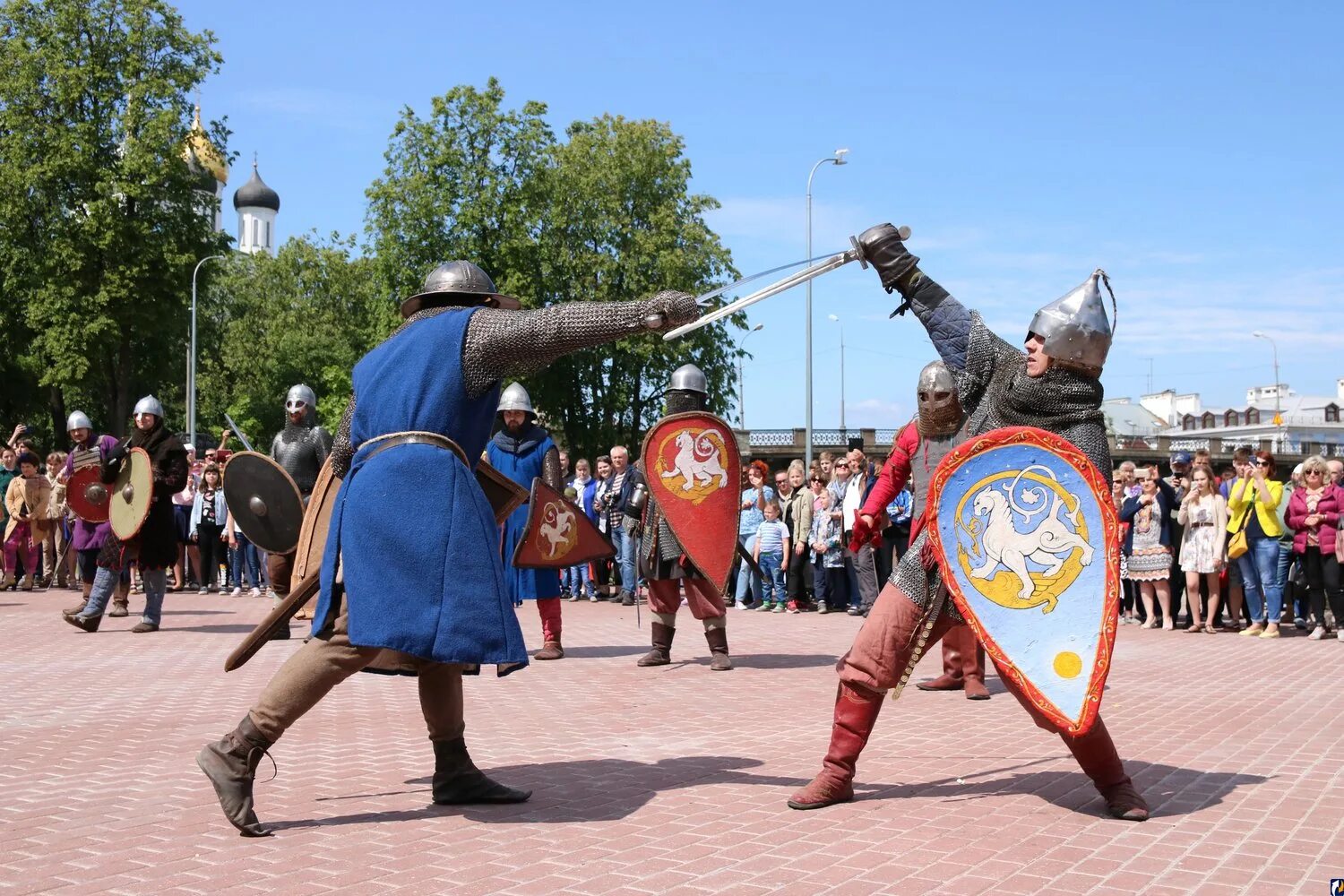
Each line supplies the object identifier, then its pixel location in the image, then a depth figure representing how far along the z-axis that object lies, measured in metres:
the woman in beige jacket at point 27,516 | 17.56
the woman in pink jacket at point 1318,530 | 11.99
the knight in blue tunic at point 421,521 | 4.20
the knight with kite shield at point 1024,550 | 4.28
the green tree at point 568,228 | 39.97
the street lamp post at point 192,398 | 37.40
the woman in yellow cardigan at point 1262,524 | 12.59
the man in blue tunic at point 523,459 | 9.31
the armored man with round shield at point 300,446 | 9.97
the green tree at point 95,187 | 34.75
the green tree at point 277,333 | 59.72
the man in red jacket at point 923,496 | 7.56
